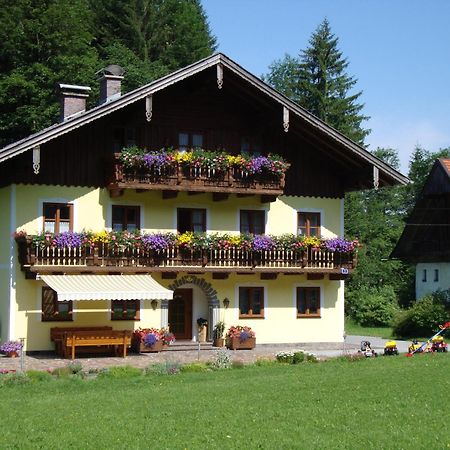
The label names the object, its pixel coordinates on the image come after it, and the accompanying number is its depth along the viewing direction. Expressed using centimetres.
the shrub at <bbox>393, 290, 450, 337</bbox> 3869
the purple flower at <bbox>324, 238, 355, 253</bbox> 3222
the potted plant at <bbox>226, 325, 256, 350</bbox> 3123
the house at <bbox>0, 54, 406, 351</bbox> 2888
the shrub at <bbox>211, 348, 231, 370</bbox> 2339
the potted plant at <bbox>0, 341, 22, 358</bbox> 2783
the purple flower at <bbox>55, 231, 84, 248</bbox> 2809
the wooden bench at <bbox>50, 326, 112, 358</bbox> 2845
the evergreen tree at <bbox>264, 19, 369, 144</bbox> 6203
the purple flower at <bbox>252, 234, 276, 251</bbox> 3102
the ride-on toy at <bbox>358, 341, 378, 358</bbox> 2625
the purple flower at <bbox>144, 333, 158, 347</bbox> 2945
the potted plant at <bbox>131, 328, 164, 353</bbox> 2947
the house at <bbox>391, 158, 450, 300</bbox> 4503
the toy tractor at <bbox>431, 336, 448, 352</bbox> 2755
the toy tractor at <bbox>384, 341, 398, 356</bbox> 2698
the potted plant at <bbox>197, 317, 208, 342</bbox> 3219
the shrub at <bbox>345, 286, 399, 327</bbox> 4859
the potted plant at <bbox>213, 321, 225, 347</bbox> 3153
